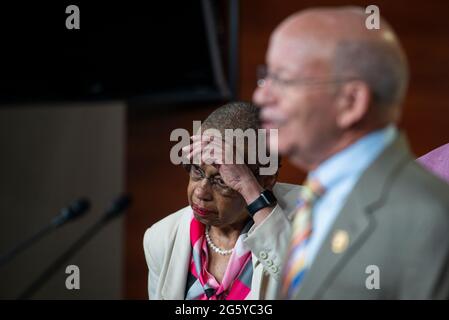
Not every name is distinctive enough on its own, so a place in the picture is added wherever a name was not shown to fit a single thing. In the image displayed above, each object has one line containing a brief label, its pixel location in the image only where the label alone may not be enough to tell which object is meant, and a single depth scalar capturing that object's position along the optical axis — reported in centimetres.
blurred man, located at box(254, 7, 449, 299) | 303
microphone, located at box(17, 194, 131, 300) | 427
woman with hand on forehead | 339
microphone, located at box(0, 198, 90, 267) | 404
